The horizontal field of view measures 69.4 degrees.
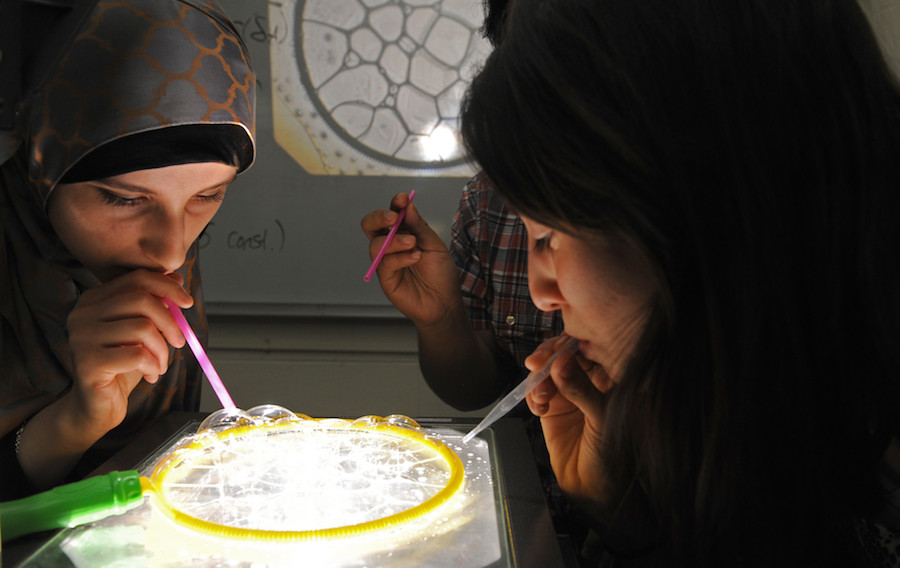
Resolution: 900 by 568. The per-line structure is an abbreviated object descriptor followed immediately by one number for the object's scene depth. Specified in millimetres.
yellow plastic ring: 501
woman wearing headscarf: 730
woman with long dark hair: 509
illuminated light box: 493
